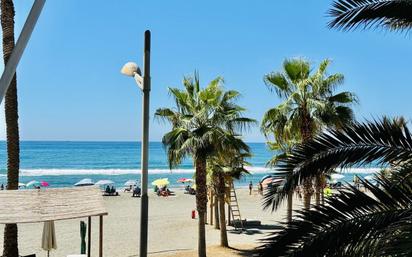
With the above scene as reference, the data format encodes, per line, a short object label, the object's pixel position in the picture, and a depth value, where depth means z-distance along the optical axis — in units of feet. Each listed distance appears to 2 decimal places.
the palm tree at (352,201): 14.74
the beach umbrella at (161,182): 148.33
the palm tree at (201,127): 50.57
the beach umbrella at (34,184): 149.28
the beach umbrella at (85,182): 160.01
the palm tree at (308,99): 47.19
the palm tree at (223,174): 59.85
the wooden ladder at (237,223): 78.72
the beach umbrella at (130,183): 174.83
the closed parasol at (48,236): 46.37
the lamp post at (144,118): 22.20
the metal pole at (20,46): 14.65
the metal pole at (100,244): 39.35
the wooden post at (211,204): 74.86
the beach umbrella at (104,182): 167.80
